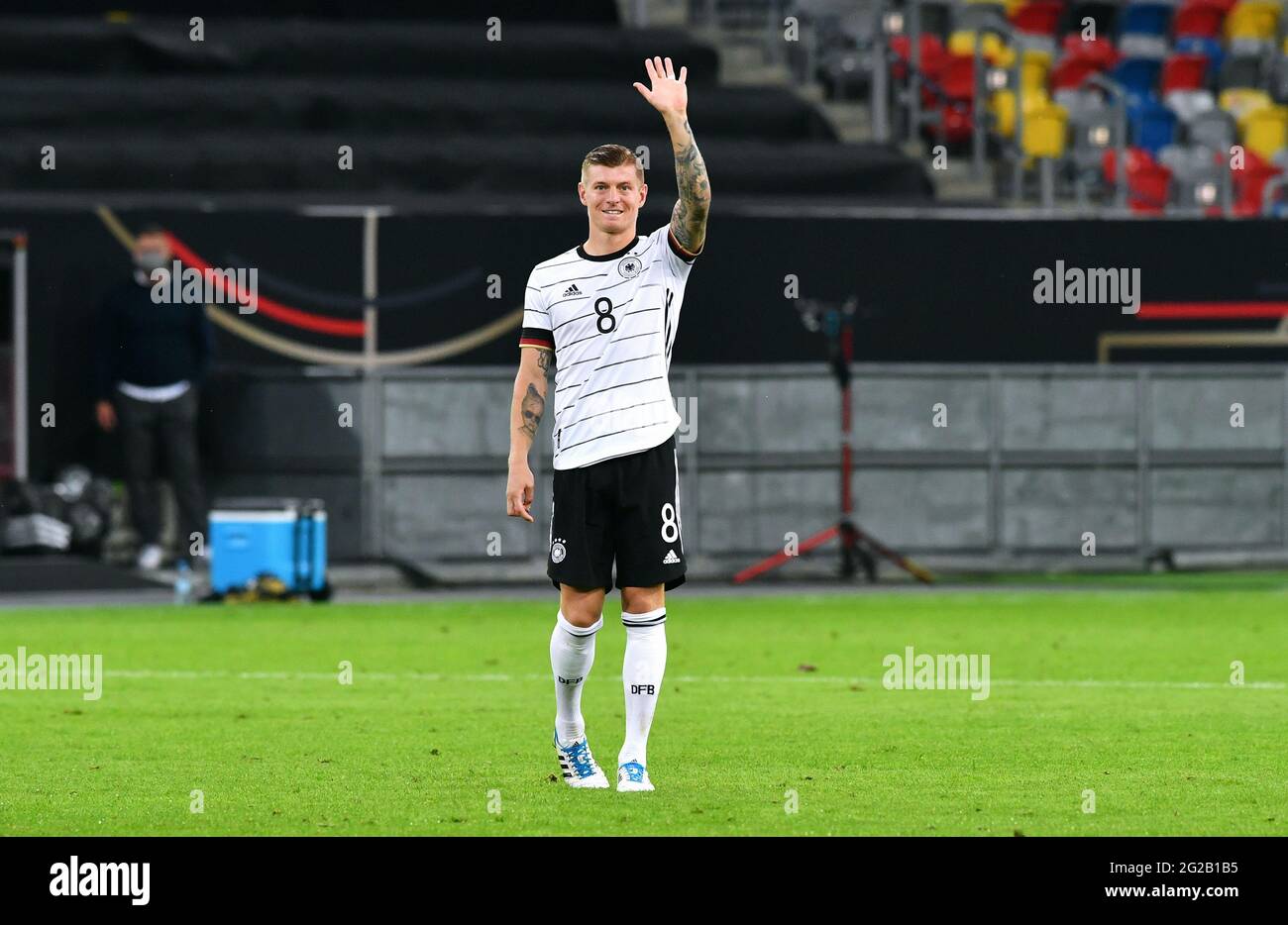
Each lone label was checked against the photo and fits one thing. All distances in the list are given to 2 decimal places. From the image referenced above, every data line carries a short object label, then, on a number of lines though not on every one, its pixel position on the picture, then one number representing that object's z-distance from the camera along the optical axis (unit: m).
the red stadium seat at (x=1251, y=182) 28.20
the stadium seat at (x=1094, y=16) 32.66
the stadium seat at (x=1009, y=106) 27.70
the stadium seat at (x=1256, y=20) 32.47
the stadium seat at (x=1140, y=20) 32.72
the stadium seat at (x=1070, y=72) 29.77
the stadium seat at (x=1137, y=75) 31.33
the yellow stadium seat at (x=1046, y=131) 26.73
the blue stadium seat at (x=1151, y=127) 29.95
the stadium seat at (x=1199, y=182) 26.77
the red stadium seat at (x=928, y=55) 27.40
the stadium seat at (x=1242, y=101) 30.70
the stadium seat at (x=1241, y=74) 32.03
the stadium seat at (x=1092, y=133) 26.06
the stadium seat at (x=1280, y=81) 31.19
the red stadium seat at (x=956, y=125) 26.28
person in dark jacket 20.66
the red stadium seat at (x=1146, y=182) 27.34
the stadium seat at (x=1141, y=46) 32.25
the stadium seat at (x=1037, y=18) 31.56
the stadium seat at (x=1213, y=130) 28.83
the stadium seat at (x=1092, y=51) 30.23
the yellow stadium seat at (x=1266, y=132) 29.73
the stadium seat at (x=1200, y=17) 32.69
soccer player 8.41
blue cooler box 18.86
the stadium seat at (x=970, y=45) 28.86
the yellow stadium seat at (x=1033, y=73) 29.70
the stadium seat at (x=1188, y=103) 30.88
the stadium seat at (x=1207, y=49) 32.12
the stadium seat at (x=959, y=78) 27.14
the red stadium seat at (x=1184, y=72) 31.59
